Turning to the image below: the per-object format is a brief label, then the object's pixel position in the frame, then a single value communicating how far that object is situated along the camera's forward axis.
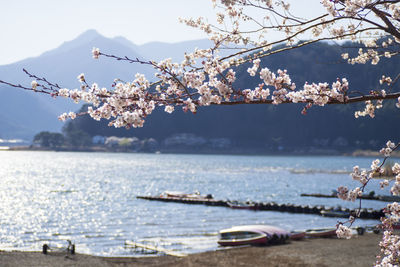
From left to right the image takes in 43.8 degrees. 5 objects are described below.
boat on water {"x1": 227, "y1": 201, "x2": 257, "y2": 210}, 60.16
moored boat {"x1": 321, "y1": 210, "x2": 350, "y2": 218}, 52.67
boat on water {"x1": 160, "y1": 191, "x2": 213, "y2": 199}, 68.88
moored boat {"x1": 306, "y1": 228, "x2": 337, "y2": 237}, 35.97
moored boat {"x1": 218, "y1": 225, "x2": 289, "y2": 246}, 33.34
